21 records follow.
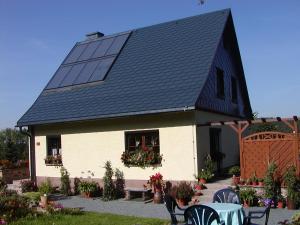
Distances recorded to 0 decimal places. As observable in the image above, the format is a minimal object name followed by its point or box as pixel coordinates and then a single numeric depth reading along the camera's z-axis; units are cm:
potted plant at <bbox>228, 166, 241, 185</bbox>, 1530
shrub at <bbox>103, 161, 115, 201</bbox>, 1516
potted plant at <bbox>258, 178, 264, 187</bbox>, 1289
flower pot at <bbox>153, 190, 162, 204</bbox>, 1376
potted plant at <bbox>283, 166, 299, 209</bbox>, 1152
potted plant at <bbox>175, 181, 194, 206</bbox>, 1294
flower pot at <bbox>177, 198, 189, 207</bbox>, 1303
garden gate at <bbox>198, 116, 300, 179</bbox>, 1300
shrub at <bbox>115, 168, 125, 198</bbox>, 1570
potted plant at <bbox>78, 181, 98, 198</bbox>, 1590
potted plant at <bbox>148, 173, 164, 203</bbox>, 1377
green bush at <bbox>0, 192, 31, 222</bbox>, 1109
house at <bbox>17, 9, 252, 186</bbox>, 1458
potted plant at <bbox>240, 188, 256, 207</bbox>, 1223
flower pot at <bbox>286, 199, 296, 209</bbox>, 1153
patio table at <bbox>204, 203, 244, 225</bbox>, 764
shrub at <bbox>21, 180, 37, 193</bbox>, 1788
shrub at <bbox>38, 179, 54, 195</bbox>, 1694
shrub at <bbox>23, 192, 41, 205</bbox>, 1368
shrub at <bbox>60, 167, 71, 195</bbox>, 1691
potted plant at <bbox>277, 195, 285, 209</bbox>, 1189
